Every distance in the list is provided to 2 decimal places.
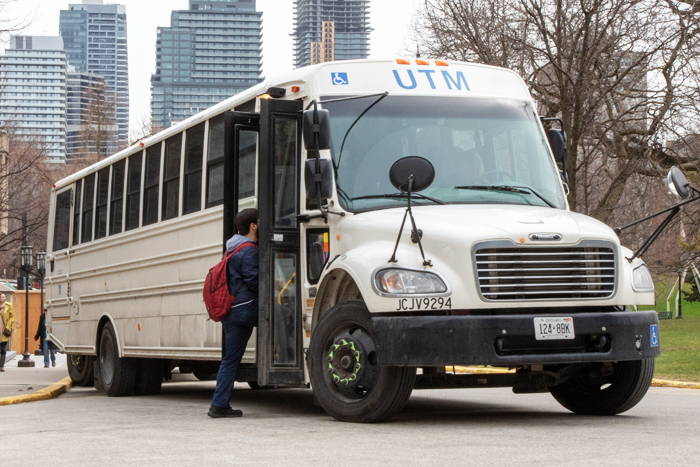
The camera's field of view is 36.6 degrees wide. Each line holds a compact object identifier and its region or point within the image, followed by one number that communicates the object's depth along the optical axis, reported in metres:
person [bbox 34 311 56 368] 25.12
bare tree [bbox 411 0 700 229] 22.78
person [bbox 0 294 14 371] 22.47
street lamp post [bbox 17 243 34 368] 30.03
